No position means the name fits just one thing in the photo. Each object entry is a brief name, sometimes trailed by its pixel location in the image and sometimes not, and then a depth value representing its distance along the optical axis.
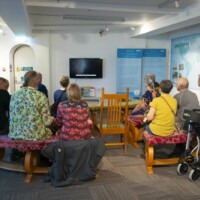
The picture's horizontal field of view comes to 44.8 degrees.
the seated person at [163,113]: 3.31
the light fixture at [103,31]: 6.99
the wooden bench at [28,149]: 3.05
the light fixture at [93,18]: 5.46
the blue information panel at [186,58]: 6.29
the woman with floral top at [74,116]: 2.97
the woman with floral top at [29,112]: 2.99
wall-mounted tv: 7.42
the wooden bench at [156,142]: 3.29
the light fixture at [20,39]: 7.18
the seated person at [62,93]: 3.84
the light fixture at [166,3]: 4.22
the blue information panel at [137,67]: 7.48
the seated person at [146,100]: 4.22
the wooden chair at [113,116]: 3.86
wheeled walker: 3.02
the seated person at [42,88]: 4.96
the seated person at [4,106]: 3.48
